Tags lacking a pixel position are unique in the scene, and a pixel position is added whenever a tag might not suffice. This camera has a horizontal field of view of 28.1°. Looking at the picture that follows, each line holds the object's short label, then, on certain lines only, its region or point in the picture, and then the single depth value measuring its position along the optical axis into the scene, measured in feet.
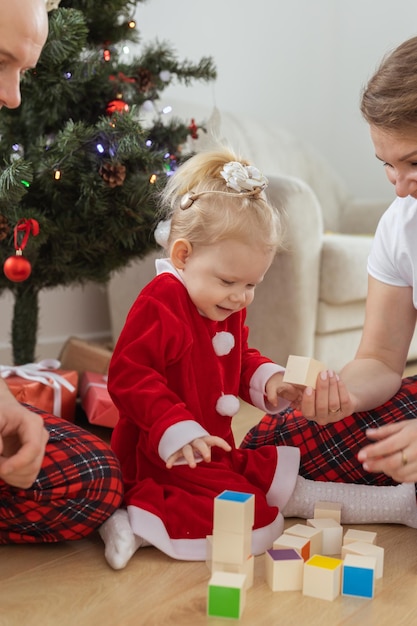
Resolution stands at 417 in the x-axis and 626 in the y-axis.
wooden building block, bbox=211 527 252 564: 3.80
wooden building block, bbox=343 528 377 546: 4.36
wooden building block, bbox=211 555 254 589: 3.84
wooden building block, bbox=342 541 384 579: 4.19
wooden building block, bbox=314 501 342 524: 4.77
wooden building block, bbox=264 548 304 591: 4.05
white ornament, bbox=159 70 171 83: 7.00
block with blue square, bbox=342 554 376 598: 4.01
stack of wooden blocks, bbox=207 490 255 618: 3.71
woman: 4.91
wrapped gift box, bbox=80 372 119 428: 6.79
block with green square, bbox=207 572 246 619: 3.69
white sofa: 8.32
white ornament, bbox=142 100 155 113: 6.97
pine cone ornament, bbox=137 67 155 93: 6.93
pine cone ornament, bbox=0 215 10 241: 6.05
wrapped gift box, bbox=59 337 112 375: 7.74
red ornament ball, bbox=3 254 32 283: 5.58
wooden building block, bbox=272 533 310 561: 4.21
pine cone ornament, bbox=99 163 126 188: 6.17
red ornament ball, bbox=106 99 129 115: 6.44
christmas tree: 6.06
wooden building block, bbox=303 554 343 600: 3.97
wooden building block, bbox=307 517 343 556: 4.49
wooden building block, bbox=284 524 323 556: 4.34
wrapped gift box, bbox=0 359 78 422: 6.57
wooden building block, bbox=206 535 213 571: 4.11
